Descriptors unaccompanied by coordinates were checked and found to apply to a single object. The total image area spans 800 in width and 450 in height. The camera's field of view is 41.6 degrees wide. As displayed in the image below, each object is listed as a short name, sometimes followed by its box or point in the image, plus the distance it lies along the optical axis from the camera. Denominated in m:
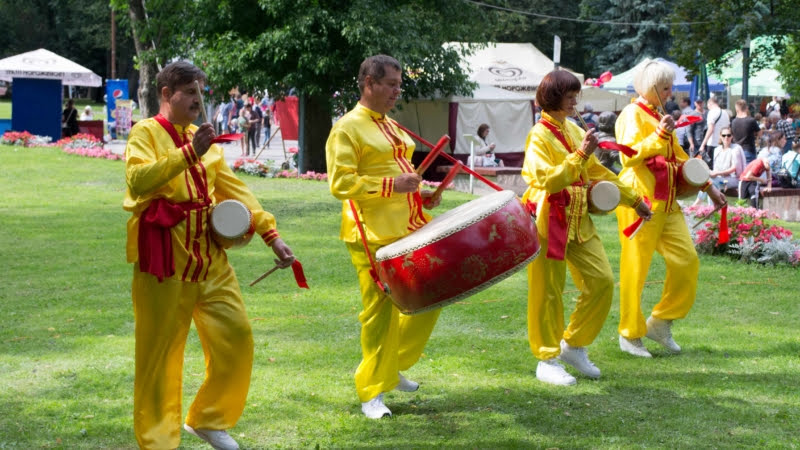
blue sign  34.73
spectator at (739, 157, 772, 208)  16.33
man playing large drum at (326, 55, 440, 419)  5.62
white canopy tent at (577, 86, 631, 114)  33.19
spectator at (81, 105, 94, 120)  35.84
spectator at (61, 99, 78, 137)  30.42
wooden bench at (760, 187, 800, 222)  16.69
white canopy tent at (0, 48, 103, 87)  30.78
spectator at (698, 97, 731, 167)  20.03
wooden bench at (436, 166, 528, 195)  20.41
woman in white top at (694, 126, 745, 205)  16.39
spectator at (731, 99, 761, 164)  18.03
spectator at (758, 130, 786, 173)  17.81
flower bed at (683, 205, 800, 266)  11.57
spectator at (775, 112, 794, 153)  22.27
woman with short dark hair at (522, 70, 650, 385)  6.38
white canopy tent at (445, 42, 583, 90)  28.03
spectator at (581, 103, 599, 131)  23.32
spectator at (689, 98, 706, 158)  22.44
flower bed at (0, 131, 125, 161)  25.33
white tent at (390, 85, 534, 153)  24.70
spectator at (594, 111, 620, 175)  13.38
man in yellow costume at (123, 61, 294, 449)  4.77
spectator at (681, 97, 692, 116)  24.73
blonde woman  7.23
